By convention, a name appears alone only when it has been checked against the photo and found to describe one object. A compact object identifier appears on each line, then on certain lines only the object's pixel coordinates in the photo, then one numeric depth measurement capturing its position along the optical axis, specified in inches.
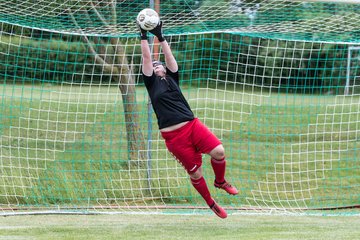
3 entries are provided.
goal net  739.4
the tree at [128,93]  827.4
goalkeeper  593.0
